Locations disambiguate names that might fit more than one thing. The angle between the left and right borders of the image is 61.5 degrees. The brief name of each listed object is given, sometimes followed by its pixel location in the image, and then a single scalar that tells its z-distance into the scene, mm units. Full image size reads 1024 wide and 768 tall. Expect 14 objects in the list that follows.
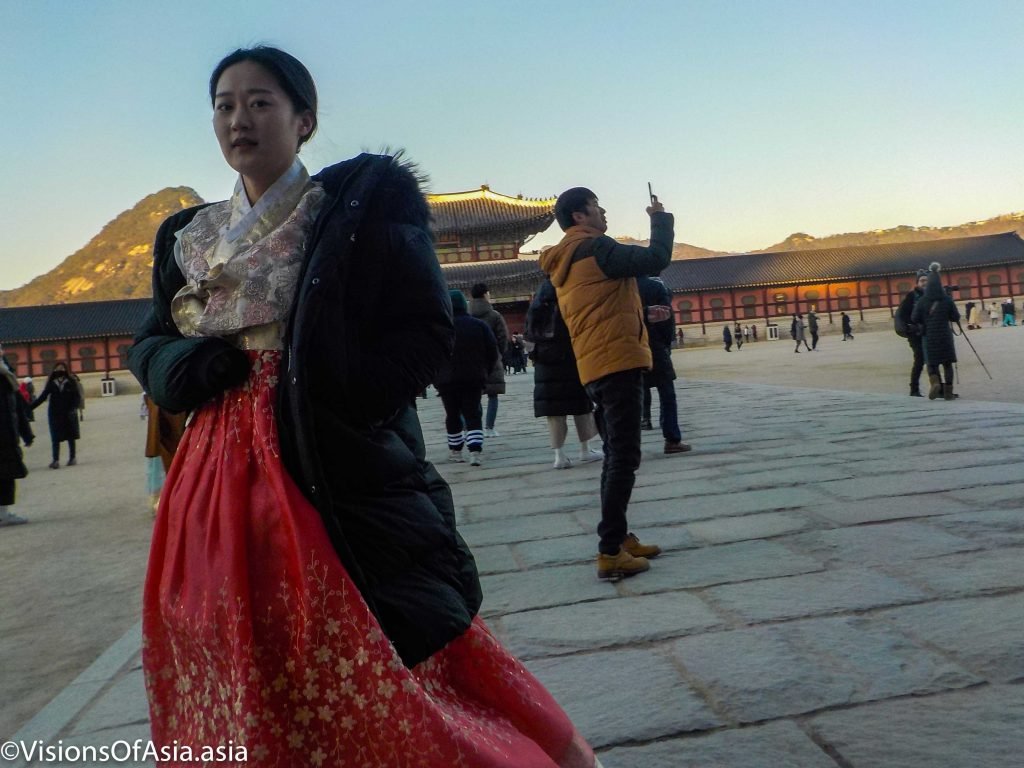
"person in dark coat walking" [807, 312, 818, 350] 29988
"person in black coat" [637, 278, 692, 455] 6145
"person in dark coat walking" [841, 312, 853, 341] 37844
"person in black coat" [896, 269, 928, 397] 9094
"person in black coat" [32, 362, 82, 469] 10500
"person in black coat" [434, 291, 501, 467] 6699
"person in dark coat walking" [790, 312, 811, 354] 28641
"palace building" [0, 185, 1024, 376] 40312
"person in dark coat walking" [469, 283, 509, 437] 7457
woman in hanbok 1199
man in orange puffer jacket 2938
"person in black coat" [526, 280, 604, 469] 5613
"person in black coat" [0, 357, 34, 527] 6090
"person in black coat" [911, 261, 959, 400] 8492
